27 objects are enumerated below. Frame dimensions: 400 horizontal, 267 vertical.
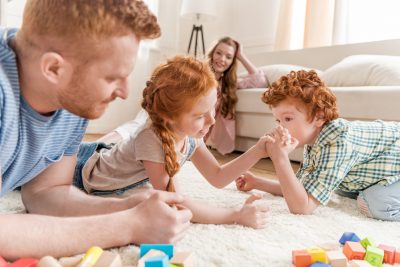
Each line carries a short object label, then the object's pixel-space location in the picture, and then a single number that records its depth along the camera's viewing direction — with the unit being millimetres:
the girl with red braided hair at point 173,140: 1049
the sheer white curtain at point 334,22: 2949
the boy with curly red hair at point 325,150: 1218
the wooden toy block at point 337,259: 771
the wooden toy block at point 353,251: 830
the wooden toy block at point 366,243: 868
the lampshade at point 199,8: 3947
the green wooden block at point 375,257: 805
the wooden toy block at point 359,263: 755
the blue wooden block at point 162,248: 766
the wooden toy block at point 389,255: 844
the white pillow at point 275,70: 2803
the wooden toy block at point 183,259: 715
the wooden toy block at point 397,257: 843
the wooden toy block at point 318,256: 777
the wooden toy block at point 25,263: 664
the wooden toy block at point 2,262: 658
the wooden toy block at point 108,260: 683
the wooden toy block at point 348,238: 922
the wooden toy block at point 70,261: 725
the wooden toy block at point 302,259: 778
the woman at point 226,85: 2768
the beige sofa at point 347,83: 1844
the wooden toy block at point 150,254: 689
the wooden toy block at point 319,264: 745
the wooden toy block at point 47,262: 649
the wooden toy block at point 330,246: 887
